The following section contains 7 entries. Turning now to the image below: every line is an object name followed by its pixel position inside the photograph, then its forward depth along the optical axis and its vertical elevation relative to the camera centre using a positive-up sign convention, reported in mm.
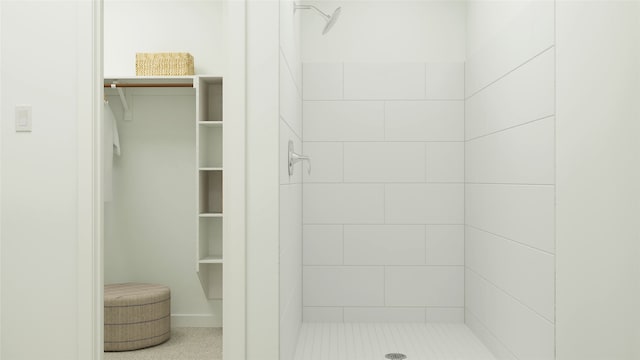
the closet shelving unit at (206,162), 3746 +113
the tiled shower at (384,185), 3533 -37
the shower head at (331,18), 2721 +766
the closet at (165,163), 3986 +112
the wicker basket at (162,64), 3770 +747
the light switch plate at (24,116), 1950 +212
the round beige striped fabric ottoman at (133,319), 3482 -849
